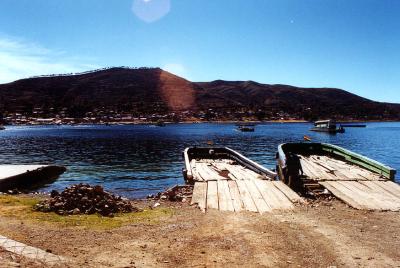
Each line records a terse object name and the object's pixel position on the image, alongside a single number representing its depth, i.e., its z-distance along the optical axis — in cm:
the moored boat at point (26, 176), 2321
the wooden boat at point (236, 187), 1357
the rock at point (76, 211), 1285
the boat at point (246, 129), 11446
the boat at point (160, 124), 16125
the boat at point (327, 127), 11089
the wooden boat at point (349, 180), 1383
